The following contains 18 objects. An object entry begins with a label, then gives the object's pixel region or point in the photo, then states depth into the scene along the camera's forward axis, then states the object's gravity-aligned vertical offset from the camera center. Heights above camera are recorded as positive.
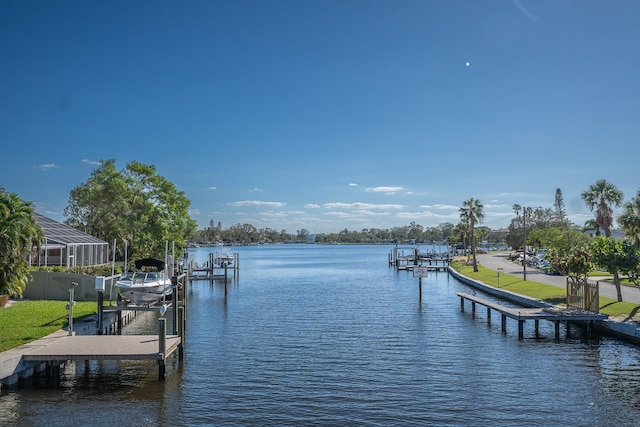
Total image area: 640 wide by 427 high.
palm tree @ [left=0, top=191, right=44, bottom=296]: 25.92 -0.11
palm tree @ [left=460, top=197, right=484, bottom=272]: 75.81 +3.47
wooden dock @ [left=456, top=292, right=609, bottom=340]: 26.91 -4.20
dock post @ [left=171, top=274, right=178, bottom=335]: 25.32 -4.09
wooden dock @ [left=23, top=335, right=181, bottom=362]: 18.45 -4.11
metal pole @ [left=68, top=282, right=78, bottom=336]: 22.00 -3.48
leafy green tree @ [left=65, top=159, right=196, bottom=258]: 58.94 +3.21
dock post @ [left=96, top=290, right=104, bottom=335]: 25.54 -3.71
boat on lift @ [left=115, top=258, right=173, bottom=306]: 33.44 -3.22
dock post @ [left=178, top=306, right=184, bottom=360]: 22.28 -4.00
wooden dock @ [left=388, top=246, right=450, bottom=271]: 88.81 -4.65
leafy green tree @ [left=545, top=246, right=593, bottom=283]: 32.88 -1.74
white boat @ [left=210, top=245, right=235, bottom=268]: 77.08 -3.86
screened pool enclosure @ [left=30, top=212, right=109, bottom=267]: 41.31 -0.86
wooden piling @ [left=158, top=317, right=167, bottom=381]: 18.97 -4.01
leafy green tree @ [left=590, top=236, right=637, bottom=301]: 28.77 -1.05
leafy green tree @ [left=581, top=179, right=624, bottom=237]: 63.97 +4.35
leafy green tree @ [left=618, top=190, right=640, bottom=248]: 34.88 +1.03
